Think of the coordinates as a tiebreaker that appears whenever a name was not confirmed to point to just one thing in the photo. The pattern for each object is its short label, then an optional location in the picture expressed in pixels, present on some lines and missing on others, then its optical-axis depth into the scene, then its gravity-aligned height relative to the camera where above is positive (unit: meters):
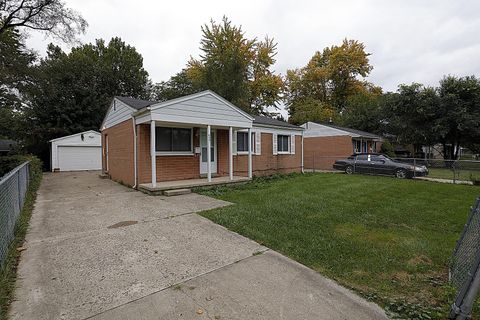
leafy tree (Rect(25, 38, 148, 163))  21.08 +6.00
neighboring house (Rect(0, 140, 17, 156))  28.78 +0.83
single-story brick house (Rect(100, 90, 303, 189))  9.23 +0.53
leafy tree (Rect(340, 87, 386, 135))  27.63 +4.31
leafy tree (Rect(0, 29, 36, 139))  14.34 +5.47
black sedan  13.53 -0.86
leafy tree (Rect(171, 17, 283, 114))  23.98 +8.98
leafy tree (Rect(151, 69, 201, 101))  30.11 +8.32
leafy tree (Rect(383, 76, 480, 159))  20.55 +3.41
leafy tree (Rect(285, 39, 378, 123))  35.34 +10.91
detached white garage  18.84 +0.05
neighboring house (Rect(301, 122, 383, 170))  20.70 +0.77
